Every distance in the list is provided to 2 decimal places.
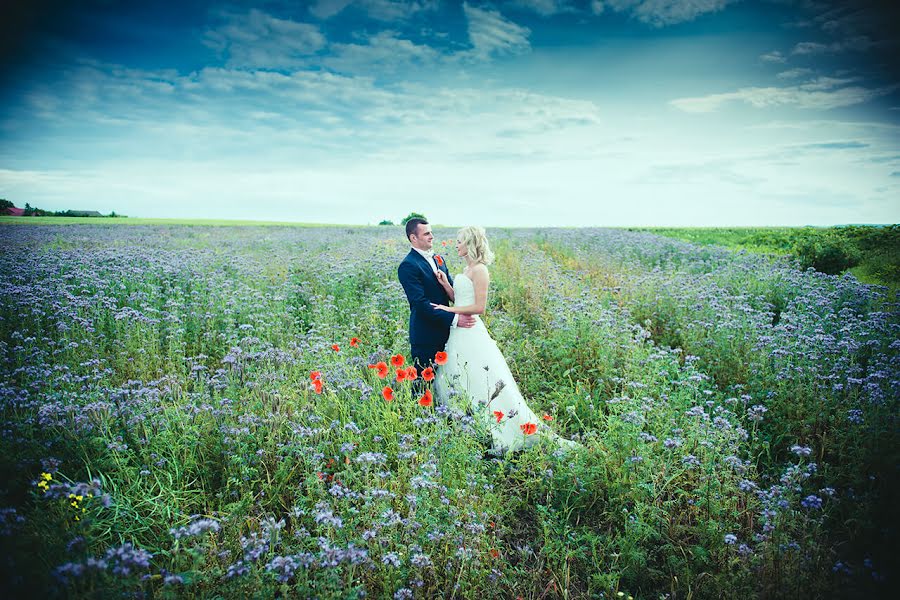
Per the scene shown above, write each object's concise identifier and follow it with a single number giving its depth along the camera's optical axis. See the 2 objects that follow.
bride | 4.60
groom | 4.80
